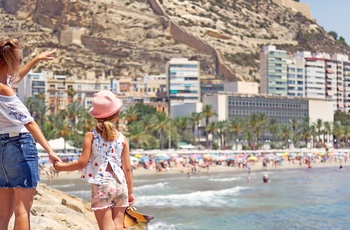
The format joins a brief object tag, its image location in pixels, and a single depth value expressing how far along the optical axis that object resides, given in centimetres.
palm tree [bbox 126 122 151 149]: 7162
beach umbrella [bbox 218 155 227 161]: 6601
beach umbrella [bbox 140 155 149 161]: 6053
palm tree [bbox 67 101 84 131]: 7712
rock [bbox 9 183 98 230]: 852
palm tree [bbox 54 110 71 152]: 6731
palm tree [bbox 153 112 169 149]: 7744
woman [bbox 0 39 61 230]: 512
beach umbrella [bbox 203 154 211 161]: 6308
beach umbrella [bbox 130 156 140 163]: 5945
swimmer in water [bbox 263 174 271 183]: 4550
